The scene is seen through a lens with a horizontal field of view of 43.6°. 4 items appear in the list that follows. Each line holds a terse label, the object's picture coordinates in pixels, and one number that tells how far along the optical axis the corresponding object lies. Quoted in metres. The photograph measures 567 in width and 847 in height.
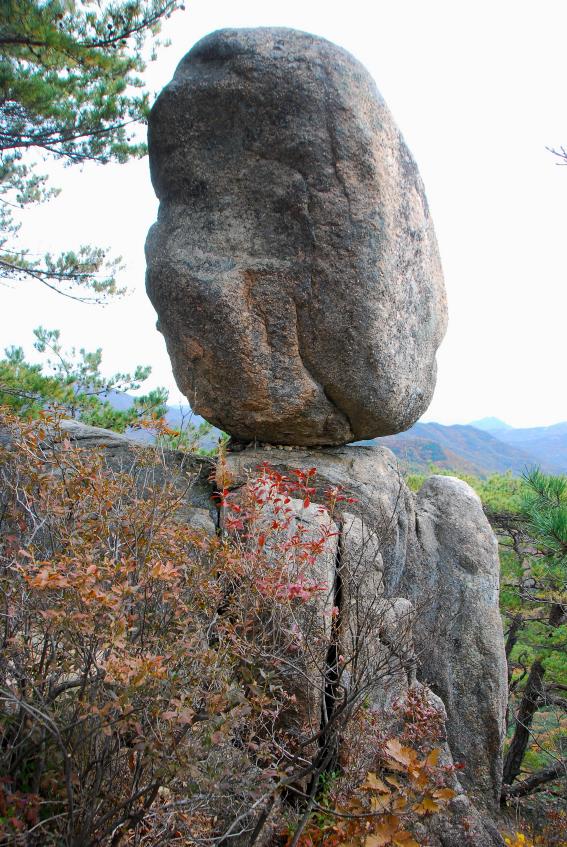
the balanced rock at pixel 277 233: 5.14
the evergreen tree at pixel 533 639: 7.79
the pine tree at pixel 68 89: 5.67
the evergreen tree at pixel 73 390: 6.81
